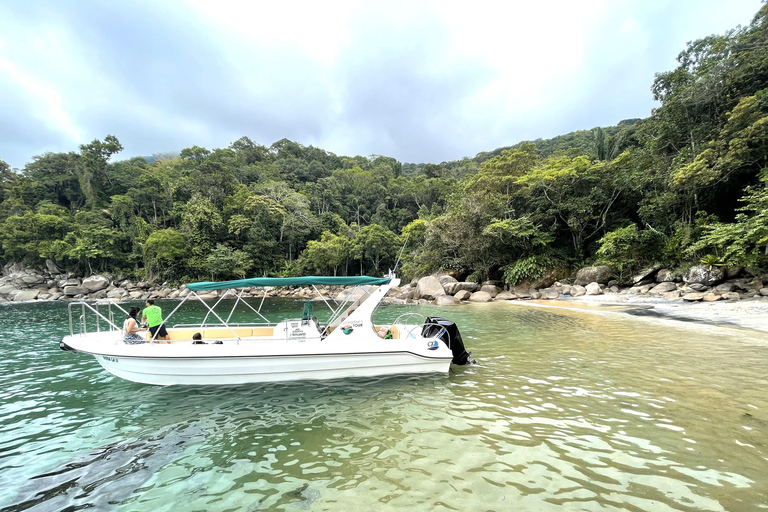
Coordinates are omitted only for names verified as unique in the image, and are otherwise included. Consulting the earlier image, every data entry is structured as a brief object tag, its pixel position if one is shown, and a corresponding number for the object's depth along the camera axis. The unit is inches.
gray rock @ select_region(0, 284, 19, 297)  1617.9
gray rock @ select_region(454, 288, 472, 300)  1051.3
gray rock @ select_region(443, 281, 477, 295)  1114.1
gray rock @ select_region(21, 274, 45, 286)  1750.9
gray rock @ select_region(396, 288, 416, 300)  1168.8
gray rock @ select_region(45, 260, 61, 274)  1831.9
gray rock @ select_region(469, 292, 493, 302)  1017.5
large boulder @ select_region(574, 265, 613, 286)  964.0
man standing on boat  306.5
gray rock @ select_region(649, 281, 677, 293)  765.9
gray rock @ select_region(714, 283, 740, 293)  657.6
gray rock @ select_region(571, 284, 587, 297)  934.4
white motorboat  275.6
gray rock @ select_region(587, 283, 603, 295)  904.3
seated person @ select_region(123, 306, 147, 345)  290.2
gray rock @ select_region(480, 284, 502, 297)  1093.4
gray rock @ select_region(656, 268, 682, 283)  788.0
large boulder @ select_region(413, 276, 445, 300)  1091.4
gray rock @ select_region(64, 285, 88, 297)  1638.8
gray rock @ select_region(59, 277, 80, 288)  1718.0
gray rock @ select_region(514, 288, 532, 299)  1031.9
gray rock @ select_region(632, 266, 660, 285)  866.8
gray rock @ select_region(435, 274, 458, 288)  1168.7
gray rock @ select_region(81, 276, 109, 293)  1684.3
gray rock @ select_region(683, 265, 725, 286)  690.2
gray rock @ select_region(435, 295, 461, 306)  983.6
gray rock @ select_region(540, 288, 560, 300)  976.9
